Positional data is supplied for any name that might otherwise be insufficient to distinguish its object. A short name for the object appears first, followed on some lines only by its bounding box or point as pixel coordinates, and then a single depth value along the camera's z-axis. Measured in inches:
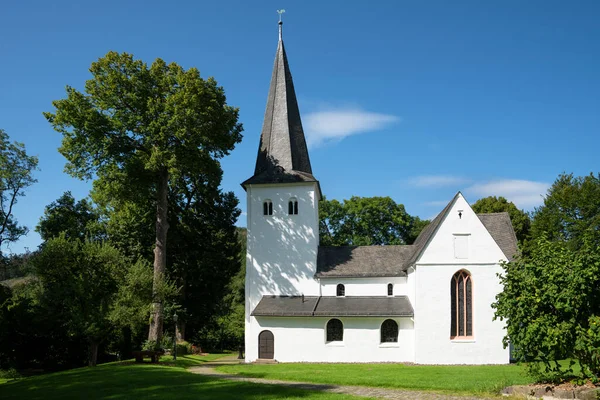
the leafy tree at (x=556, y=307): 531.2
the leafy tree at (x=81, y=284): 975.0
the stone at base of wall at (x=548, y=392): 493.4
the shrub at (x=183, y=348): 1369.0
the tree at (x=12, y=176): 1450.5
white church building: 1127.0
